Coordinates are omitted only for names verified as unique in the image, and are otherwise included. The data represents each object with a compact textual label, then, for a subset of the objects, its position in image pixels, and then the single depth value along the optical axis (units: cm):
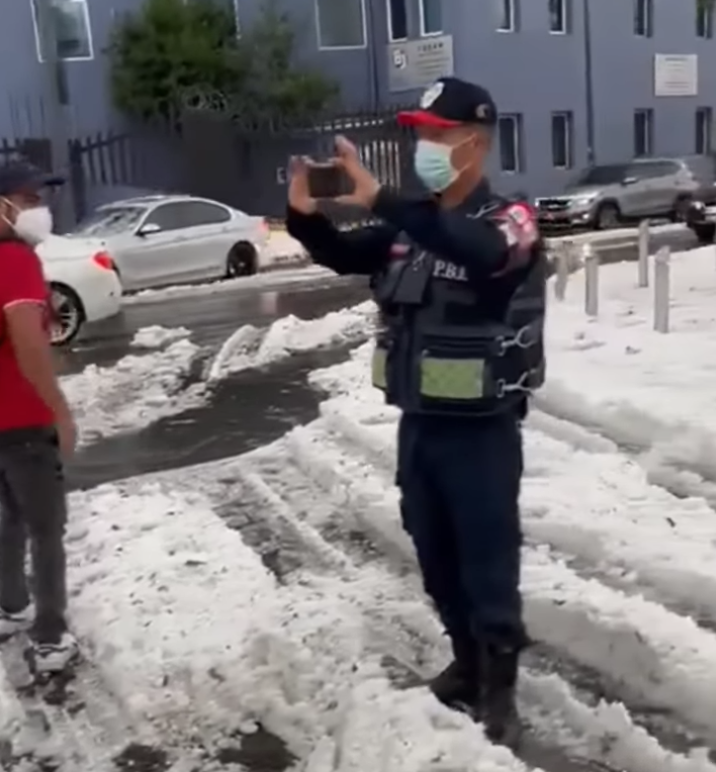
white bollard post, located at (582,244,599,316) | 1284
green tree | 2692
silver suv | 2764
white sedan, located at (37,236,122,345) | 1388
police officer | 373
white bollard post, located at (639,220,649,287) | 1587
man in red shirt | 455
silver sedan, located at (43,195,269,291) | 1972
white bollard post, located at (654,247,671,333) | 1137
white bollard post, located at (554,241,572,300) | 1409
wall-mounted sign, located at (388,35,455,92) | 2970
